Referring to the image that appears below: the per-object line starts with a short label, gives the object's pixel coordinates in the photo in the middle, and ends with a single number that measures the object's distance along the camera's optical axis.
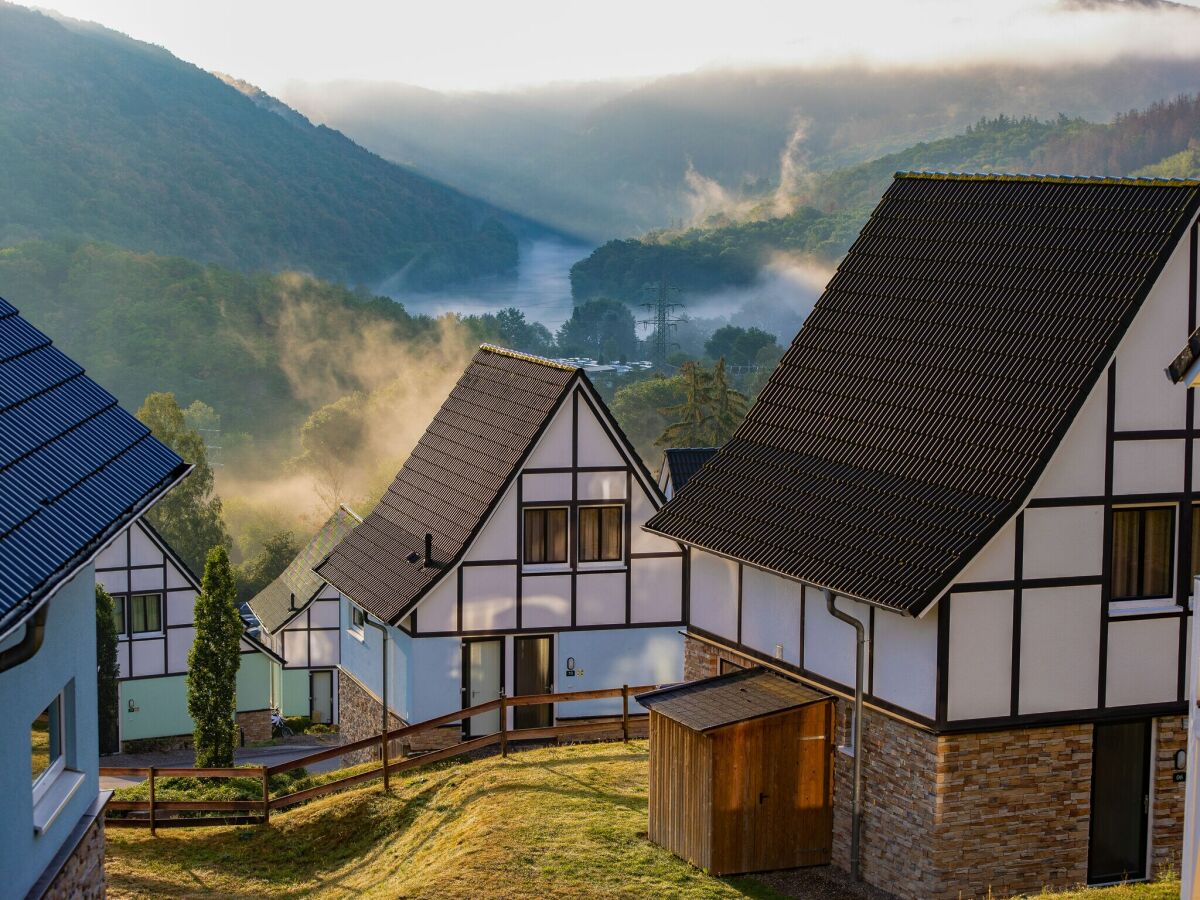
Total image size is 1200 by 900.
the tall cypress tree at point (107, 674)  36.72
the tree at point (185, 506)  69.81
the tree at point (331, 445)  112.19
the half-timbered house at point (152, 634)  39.78
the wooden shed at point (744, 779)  17.62
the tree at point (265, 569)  69.06
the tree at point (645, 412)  109.81
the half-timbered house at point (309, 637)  44.47
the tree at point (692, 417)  86.69
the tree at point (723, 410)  88.75
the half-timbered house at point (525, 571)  26.17
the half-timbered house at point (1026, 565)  16.81
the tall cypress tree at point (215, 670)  31.12
